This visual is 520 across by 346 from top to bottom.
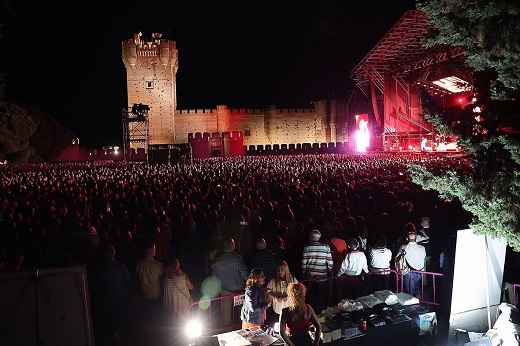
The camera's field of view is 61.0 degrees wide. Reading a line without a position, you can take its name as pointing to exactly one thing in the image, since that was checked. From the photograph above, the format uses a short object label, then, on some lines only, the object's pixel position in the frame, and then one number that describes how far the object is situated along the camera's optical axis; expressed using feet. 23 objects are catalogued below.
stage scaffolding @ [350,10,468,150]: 79.87
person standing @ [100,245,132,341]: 16.42
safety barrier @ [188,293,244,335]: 16.88
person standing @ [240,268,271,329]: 14.73
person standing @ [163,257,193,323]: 16.48
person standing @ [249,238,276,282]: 17.79
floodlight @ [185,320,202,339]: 13.83
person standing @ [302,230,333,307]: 18.42
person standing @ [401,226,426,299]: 19.29
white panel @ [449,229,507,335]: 14.70
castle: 152.87
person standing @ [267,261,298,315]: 15.57
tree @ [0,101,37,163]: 106.52
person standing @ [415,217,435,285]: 21.17
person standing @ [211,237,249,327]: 17.11
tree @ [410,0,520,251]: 11.06
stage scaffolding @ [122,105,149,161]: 83.22
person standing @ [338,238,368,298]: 18.95
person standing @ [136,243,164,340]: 17.07
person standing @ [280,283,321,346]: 12.91
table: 14.69
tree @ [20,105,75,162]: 131.64
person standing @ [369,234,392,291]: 19.61
